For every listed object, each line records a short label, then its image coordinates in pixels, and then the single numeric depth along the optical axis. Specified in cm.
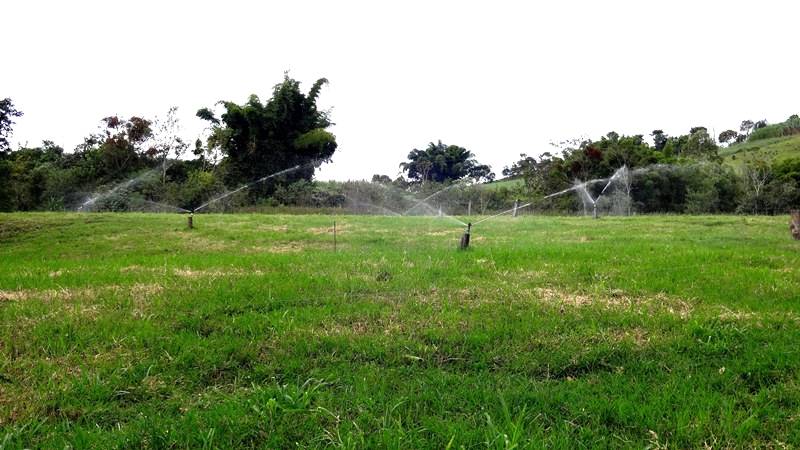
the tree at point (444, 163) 7625
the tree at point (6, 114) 1720
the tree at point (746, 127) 8719
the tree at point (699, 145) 4847
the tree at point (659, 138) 6665
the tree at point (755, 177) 3541
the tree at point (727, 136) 8619
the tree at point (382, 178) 5998
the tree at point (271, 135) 3841
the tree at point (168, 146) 3816
